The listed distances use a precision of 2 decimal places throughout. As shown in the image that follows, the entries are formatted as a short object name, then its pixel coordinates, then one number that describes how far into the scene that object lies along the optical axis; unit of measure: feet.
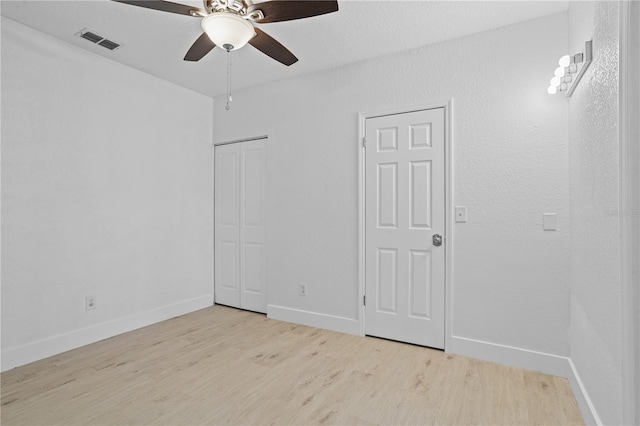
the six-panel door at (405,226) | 9.16
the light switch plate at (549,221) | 7.82
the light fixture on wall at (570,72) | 5.72
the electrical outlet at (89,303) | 9.72
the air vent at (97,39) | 8.77
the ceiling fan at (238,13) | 5.64
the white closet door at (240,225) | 12.66
